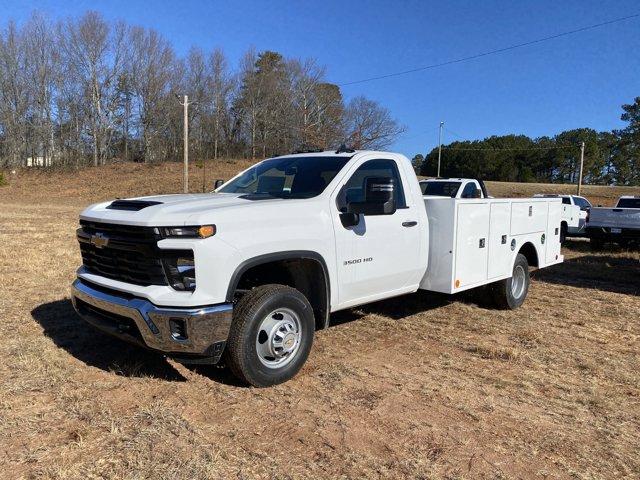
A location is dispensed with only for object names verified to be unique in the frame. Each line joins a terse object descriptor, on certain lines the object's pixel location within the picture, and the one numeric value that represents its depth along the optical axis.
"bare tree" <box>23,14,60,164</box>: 53.34
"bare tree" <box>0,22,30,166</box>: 52.91
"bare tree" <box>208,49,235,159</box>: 57.62
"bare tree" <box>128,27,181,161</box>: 55.16
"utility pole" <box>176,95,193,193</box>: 31.67
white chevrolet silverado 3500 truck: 3.67
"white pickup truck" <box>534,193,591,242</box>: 16.23
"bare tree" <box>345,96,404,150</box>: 47.94
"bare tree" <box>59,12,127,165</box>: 53.38
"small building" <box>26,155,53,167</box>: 54.56
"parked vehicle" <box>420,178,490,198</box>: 13.45
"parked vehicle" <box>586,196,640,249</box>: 13.36
